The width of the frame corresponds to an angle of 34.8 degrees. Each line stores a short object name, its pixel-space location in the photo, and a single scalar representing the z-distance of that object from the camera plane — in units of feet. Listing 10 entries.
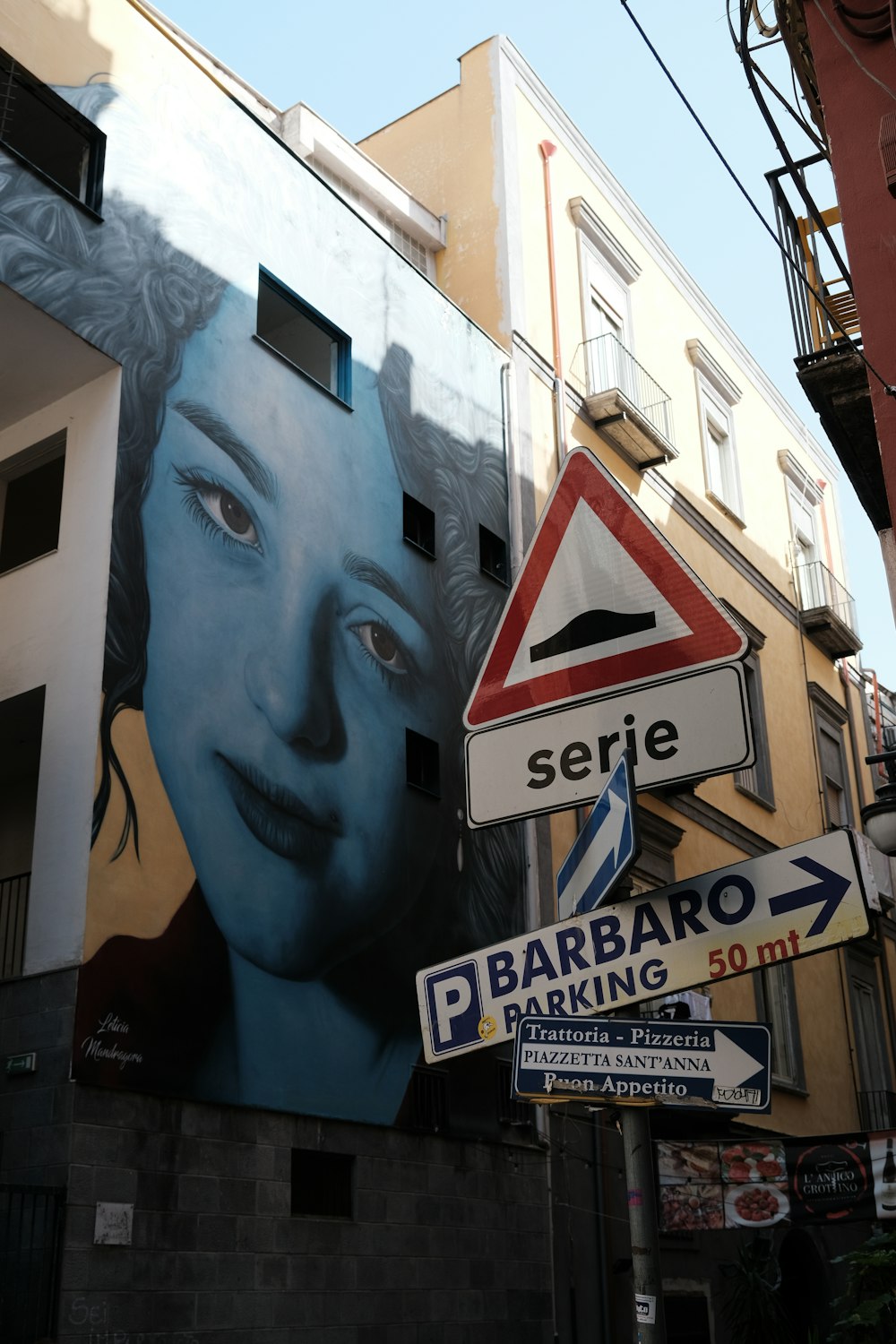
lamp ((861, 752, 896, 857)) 33.53
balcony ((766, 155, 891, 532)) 41.37
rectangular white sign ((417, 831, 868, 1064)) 11.64
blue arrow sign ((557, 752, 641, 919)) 11.82
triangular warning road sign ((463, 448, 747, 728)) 13.33
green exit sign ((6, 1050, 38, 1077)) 35.35
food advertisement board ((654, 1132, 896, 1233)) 43.50
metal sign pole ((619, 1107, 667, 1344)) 11.22
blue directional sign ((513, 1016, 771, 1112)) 12.19
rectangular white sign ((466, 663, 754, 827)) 12.60
